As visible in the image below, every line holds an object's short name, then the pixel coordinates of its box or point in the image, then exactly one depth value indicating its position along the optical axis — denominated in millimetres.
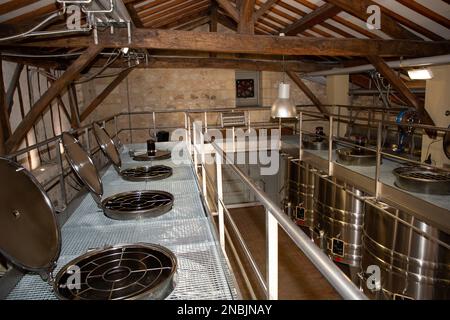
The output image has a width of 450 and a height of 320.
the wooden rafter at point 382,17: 4297
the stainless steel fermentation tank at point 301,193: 5809
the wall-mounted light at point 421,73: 4902
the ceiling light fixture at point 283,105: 4102
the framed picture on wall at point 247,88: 9914
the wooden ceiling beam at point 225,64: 8203
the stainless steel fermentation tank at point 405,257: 3010
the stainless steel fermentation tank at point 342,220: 4434
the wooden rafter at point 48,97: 4418
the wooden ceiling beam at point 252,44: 4379
